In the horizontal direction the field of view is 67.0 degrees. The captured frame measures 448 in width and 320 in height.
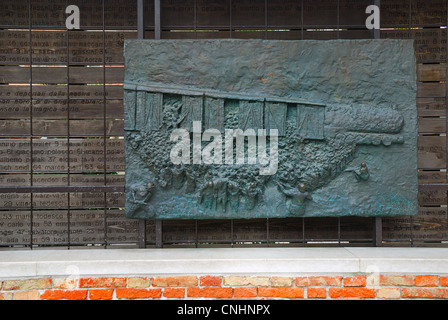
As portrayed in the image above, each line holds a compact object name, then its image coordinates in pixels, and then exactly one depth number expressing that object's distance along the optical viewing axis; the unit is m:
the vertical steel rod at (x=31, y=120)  3.66
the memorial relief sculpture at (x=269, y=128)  3.32
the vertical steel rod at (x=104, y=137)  3.66
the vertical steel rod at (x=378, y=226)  3.56
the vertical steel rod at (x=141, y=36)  3.47
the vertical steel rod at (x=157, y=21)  3.46
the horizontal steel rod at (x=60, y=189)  3.49
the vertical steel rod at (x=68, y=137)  3.65
